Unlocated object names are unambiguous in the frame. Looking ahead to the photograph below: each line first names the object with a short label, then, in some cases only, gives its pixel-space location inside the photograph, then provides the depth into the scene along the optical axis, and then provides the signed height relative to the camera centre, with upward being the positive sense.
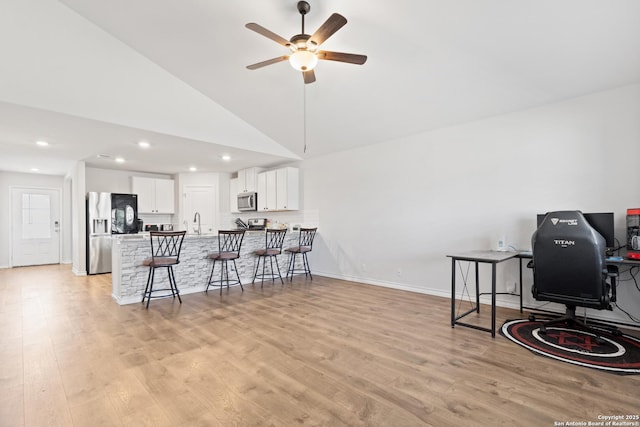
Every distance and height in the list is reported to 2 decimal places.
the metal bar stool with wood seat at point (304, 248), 5.93 -0.70
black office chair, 2.67 -0.50
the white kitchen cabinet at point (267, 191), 6.83 +0.49
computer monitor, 3.11 -0.14
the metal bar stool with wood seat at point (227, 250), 4.87 -0.65
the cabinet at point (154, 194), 7.62 +0.49
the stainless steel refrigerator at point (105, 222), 6.59 -0.22
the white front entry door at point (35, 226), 7.93 -0.35
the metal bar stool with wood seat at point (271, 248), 5.44 -0.67
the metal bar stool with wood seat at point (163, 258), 4.14 -0.65
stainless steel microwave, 7.25 +0.27
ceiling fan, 2.40 +1.42
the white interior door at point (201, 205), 7.97 +0.20
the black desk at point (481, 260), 2.93 -0.49
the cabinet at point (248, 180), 7.29 +0.80
